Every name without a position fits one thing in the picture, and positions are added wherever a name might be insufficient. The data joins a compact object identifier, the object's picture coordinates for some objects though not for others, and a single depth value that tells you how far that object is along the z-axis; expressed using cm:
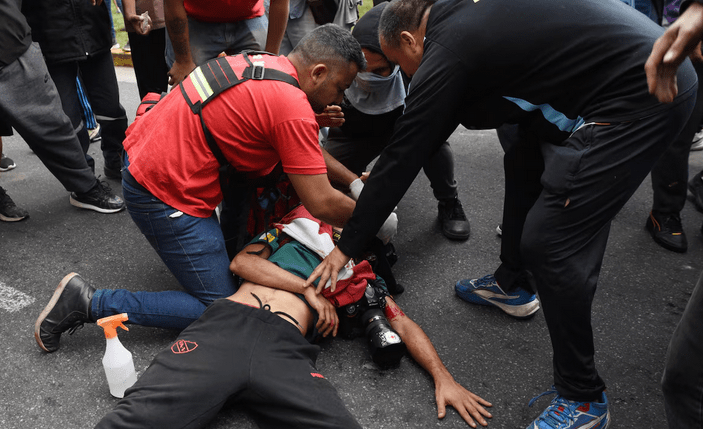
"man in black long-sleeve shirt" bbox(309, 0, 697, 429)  162
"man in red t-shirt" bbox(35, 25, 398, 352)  207
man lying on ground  172
